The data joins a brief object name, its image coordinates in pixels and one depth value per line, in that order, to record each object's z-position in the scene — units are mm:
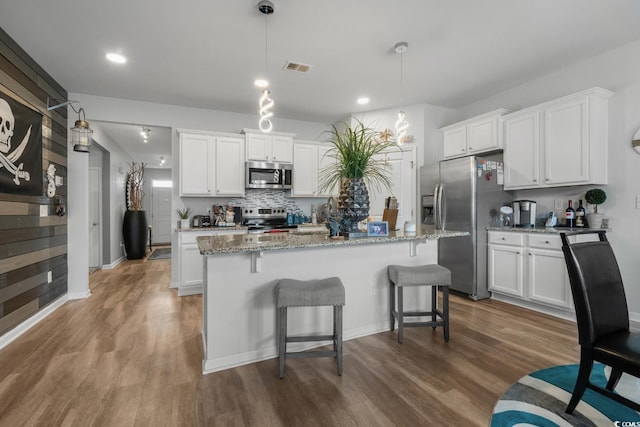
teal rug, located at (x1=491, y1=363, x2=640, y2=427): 1627
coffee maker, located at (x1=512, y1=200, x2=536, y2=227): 3768
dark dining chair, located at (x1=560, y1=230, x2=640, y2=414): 1483
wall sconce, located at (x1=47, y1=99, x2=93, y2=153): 3279
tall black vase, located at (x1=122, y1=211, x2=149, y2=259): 6910
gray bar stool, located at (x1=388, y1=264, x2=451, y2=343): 2559
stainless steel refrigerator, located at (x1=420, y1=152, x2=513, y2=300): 3855
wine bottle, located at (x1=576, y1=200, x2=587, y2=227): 3385
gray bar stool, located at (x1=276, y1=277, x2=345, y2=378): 2059
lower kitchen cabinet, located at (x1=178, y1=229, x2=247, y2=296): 4109
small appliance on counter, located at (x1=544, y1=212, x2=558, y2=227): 3574
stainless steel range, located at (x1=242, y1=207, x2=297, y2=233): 4812
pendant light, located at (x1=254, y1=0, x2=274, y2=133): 2373
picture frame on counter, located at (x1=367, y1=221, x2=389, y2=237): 2602
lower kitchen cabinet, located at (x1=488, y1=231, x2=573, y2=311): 3201
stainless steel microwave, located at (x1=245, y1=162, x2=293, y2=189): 4738
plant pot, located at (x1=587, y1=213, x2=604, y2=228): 3232
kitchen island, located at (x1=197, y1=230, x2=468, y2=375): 2203
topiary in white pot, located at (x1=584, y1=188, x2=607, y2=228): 3227
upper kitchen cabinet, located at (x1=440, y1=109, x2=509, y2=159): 4043
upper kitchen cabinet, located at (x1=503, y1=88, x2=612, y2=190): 3178
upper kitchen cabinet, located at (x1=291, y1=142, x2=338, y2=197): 5105
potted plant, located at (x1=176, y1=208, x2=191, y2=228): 4508
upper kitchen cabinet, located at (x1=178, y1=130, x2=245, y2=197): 4418
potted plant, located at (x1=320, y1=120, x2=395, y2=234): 2559
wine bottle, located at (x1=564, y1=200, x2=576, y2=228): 3438
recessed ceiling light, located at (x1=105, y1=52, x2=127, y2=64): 3125
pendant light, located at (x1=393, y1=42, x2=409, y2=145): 3064
